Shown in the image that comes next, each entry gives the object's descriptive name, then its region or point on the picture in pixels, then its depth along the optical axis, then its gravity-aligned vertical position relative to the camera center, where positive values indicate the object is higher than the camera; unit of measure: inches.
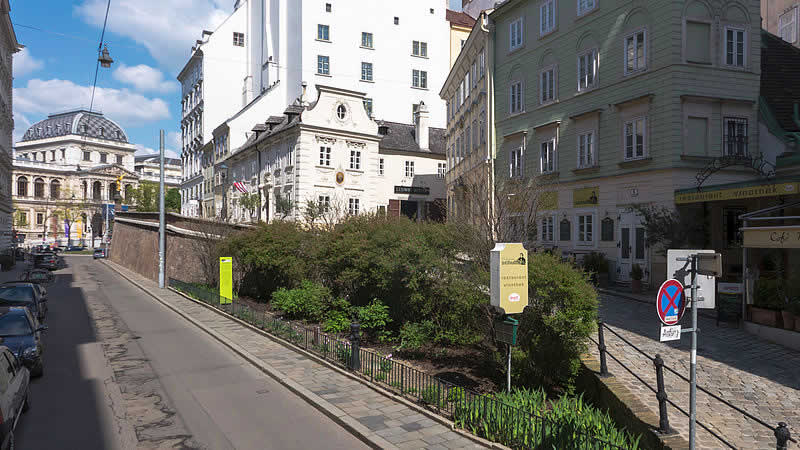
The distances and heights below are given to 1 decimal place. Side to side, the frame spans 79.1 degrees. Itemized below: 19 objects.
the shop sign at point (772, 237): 463.2 -11.4
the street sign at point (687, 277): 272.1 -29.2
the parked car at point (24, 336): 433.4 -103.4
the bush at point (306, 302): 679.1 -109.1
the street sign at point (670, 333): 264.4 -58.9
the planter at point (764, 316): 487.5 -93.3
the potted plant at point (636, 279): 788.6 -86.7
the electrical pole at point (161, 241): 1138.7 -34.6
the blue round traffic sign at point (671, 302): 262.7 -41.7
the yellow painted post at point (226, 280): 834.8 -92.3
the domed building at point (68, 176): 3644.2 +409.1
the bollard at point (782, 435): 209.3 -90.8
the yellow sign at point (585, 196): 932.0 +58.7
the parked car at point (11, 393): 274.8 -107.4
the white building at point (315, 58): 2050.9 +775.6
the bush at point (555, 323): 369.4 -75.0
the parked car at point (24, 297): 680.4 -102.4
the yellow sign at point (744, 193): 538.3 +41.7
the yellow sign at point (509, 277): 359.9 -38.6
